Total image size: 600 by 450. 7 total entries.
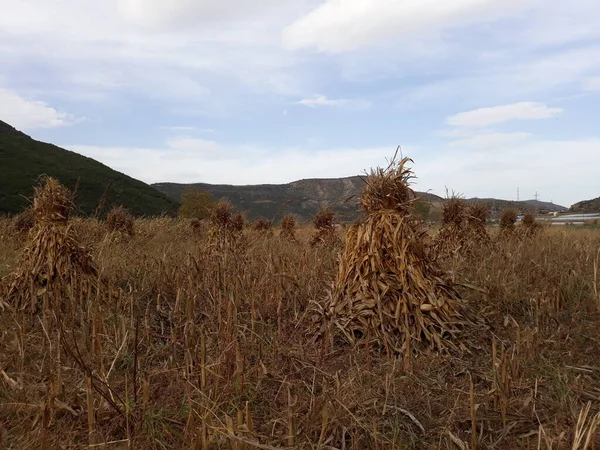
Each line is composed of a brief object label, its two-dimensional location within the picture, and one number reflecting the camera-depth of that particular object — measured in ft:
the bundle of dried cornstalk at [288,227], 43.09
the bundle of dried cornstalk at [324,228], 32.83
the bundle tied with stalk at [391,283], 11.85
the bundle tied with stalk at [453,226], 25.41
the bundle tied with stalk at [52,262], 14.94
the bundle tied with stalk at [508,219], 38.22
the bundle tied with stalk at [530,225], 39.95
